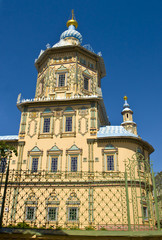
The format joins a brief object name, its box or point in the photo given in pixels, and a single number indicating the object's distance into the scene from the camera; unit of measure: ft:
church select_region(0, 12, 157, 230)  68.95
